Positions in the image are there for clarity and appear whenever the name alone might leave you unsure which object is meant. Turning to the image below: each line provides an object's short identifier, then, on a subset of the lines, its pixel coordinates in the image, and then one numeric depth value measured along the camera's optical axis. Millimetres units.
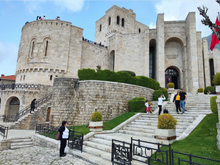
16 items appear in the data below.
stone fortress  13805
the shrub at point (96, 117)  9563
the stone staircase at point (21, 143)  9781
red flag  6184
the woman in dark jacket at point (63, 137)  6660
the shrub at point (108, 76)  14464
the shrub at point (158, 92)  17172
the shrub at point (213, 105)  7888
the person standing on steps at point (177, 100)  10414
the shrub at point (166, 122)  6129
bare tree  4662
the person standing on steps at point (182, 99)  10236
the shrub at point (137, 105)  13693
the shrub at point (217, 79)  6961
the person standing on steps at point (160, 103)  11288
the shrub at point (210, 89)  20453
